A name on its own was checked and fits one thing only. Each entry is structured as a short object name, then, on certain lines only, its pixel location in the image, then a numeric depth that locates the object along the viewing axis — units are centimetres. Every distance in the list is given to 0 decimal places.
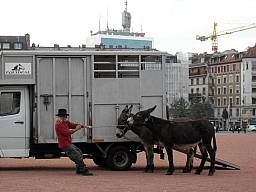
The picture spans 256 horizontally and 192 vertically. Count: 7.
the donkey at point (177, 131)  1756
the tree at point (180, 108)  12708
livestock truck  1791
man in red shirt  1677
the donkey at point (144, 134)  1792
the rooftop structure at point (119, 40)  17700
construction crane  18705
